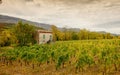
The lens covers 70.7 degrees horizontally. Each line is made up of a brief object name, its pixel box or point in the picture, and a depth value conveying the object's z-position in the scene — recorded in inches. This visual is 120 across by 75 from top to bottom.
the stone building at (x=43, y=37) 783.5
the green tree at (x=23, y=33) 670.1
